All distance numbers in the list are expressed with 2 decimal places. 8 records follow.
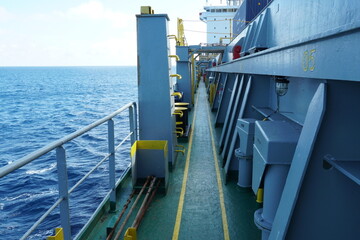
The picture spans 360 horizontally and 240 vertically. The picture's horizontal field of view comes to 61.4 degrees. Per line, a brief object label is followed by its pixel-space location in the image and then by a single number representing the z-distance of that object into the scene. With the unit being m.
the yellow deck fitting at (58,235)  2.69
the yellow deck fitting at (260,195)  4.37
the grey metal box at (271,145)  2.95
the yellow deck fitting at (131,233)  3.48
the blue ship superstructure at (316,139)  1.80
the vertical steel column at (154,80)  6.08
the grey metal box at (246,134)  4.74
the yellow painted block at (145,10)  6.04
